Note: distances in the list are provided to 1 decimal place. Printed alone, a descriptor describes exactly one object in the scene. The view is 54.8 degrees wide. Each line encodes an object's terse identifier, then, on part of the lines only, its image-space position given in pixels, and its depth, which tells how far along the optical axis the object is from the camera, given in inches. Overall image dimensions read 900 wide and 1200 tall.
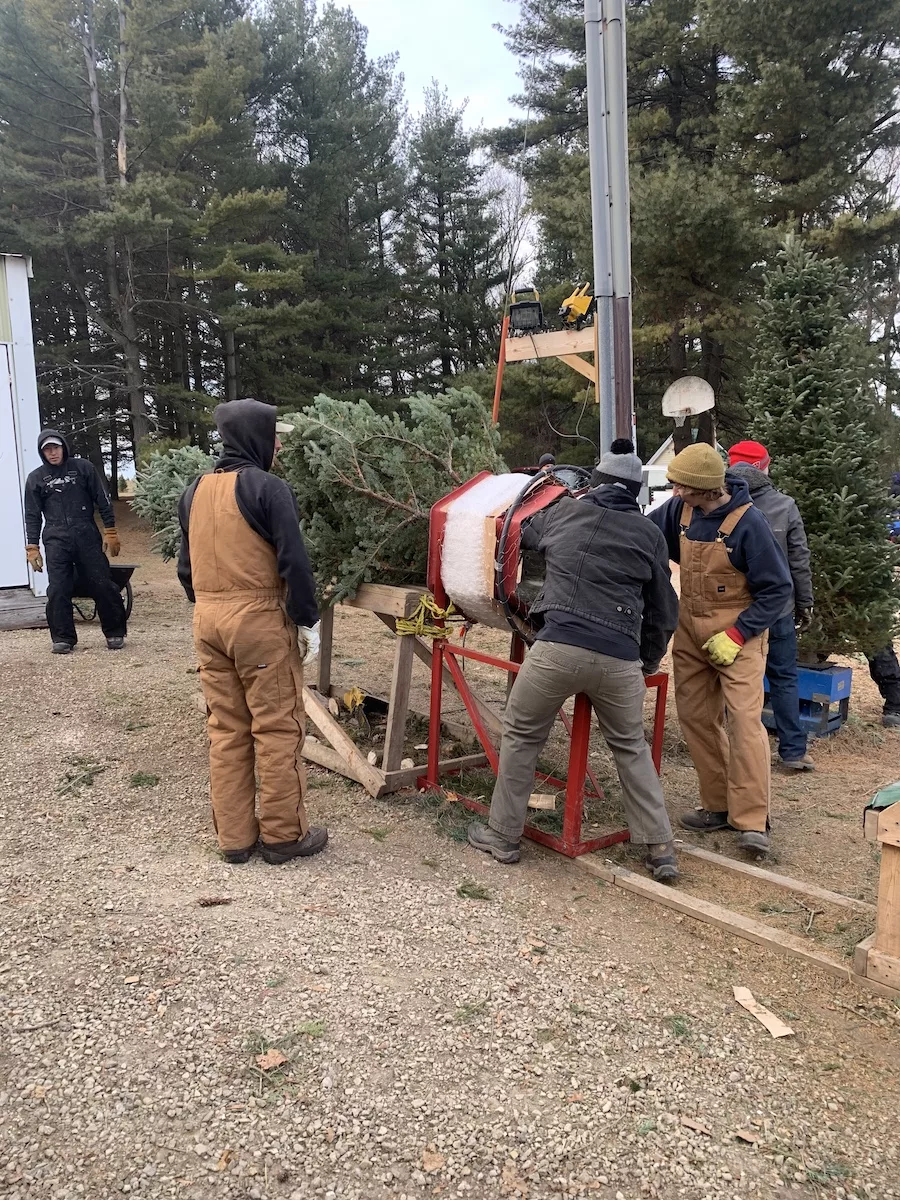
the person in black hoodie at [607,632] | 148.3
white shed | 395.2
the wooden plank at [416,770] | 193.8
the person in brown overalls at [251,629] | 150.1
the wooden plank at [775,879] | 148.8
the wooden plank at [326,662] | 244.1
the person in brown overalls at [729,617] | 166.9
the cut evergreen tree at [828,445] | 251.9
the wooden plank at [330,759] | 199.9
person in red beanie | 217.0
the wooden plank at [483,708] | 204.0
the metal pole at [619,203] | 233.9
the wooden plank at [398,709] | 191.8
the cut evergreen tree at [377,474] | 195.3
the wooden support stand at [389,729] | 191.6
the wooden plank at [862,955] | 124.9
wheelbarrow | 364.5
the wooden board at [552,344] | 281.9
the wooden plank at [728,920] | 130.1
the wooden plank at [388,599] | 188.5
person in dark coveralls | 330.3
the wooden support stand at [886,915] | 120.8
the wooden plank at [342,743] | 193.6
